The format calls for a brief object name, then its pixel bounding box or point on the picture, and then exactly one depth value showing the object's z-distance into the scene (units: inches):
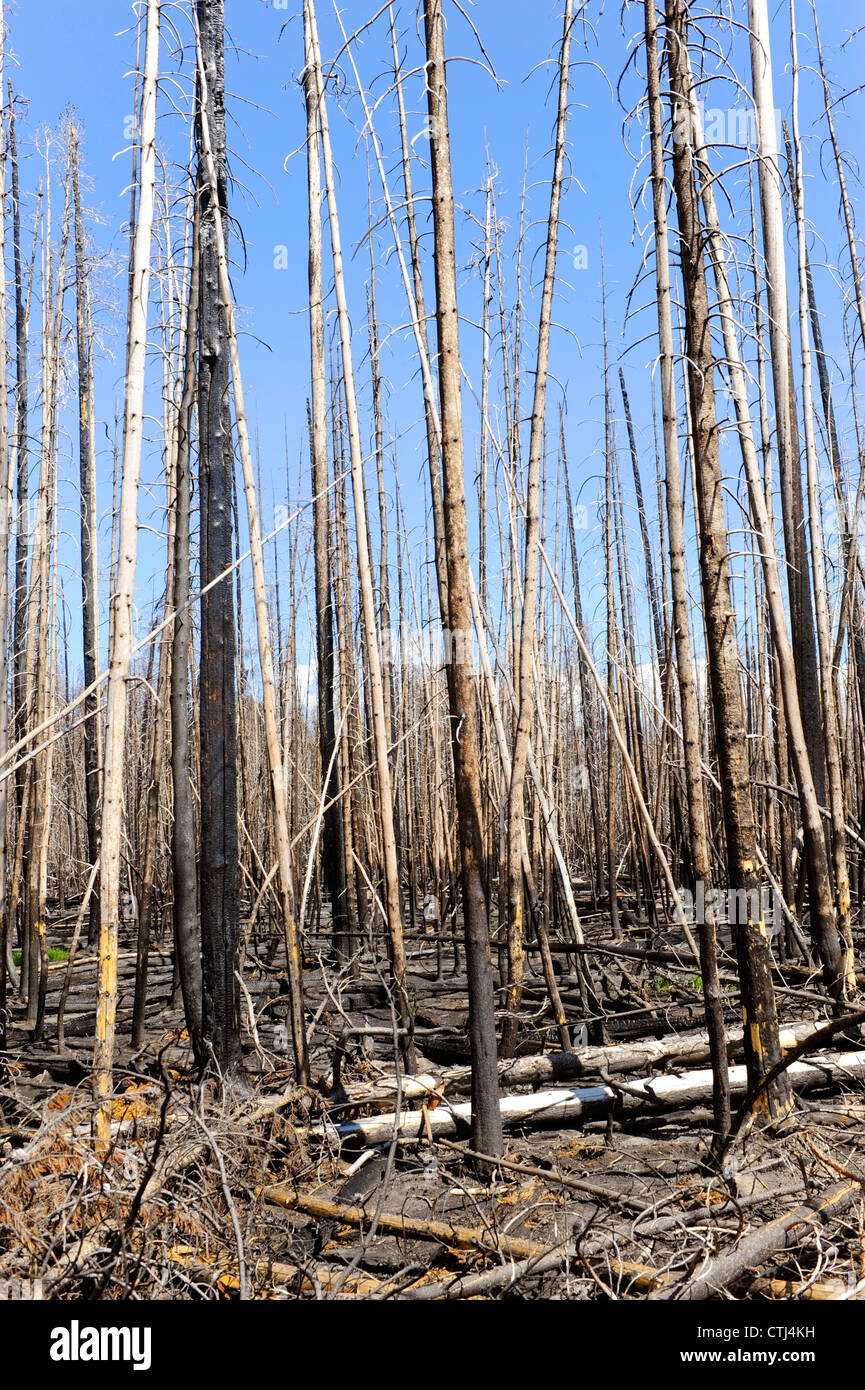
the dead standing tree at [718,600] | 135.6
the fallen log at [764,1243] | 95.0
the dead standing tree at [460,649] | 131.1
